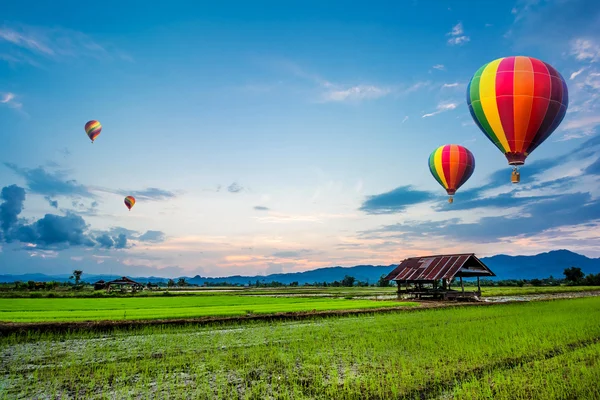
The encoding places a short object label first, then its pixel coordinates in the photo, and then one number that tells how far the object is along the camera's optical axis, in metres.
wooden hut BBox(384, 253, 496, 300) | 23.80
